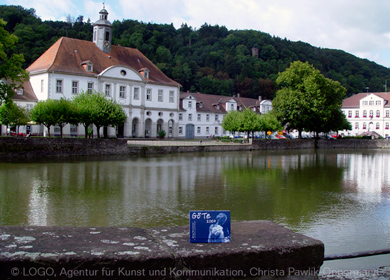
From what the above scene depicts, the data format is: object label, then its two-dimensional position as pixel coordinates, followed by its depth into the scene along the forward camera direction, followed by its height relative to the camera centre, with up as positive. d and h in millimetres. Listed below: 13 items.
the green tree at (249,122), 52656 +1086
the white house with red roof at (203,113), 66000 +3006
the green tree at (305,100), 57062 +4620
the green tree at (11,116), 32531 +947
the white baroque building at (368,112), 84562 +4325
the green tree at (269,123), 53938 +1046
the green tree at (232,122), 53344 +1107
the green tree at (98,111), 35094 +1565
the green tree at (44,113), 32844 +1245
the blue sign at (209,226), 3025 -772
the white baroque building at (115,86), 48125 +5855
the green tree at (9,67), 26470 +4278
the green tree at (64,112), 33312 +1360
